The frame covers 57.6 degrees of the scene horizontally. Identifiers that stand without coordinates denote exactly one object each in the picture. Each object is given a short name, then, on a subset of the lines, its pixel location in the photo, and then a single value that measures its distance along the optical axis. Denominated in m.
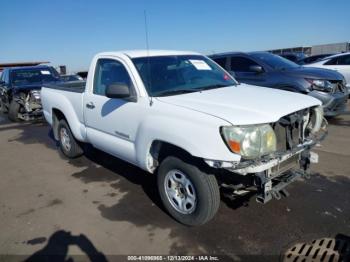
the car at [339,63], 10.60
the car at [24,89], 10.21
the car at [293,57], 18.78
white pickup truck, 2.93
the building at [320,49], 35.34
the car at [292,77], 7.05
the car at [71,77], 14.59
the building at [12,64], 22.02
